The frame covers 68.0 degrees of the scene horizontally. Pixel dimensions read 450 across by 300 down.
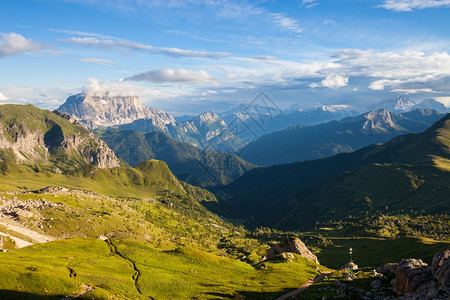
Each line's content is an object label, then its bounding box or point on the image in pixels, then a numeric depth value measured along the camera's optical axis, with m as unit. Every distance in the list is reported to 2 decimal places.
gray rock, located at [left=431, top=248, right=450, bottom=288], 64.50
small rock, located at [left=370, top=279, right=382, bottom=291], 84.06
